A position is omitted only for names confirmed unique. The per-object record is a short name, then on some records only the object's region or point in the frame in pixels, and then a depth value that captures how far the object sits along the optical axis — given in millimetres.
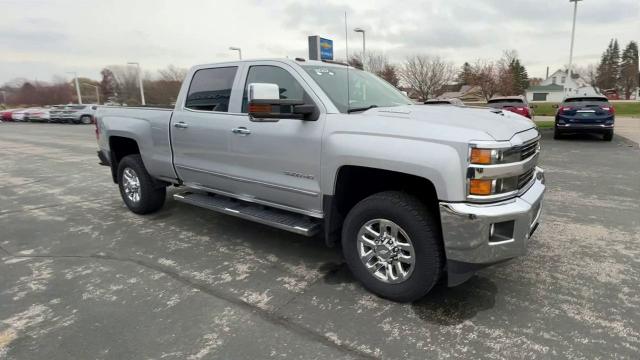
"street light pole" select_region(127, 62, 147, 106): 39388
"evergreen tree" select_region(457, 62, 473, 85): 44062
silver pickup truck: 2855
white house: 82438
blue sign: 12598
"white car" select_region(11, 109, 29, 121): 38144
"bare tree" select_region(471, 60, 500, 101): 42062
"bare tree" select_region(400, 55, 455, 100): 34625
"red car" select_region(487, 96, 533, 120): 14990
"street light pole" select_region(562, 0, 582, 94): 26734
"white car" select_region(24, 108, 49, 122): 34312
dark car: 13180
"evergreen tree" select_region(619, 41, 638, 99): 87625
